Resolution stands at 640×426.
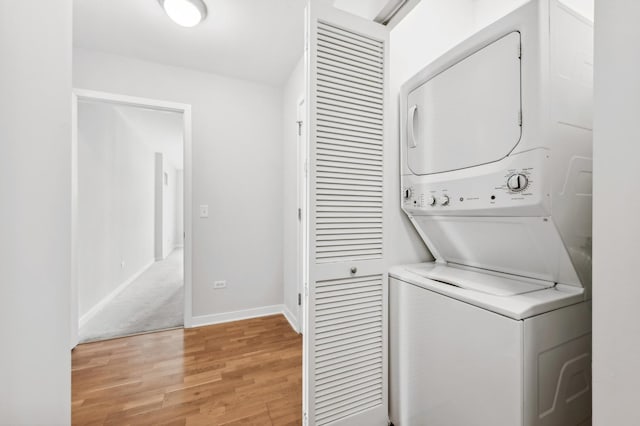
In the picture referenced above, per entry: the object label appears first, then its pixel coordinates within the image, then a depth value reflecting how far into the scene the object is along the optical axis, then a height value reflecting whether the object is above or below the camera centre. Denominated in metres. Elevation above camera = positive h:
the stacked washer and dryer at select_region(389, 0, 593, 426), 0.86 -0.06
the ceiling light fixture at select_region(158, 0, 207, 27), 1.73 +1.42
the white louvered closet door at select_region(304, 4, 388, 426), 1.20 -0.05
